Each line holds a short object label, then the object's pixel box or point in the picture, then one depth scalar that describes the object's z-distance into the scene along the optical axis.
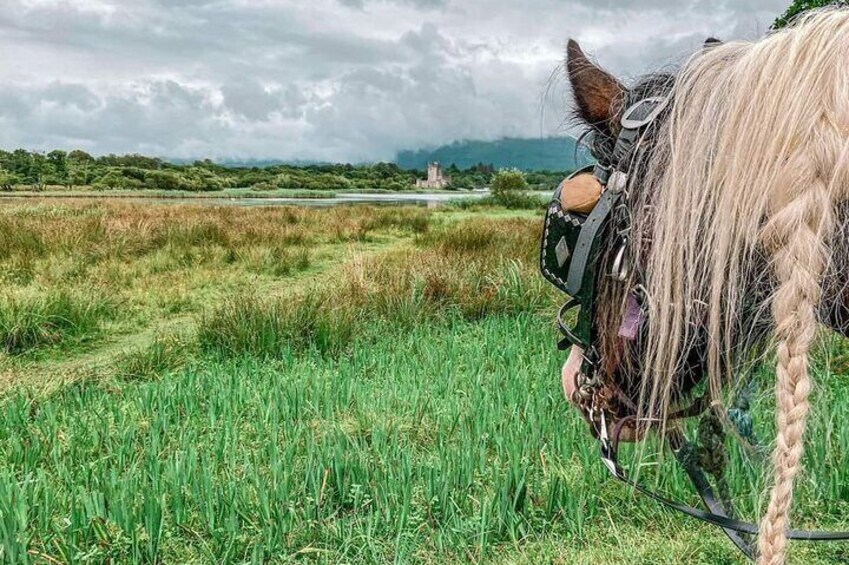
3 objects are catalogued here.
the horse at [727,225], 0.82
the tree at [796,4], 6.73
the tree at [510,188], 26.25
